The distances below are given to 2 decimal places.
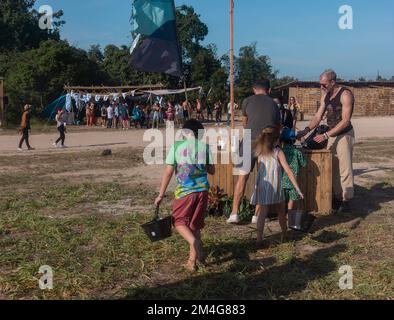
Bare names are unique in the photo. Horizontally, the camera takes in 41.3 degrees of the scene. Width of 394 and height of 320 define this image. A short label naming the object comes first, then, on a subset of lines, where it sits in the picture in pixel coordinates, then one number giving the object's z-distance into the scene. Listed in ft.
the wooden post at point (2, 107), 99.68
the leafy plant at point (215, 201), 23.99
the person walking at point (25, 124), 58.34
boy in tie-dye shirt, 16.92
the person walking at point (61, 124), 61.46
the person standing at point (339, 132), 24.53
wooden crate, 24.31
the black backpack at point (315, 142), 25.17
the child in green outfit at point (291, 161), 21.89
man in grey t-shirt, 21.97
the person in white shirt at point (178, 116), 106.18
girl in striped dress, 19.61
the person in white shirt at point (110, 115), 100.61
